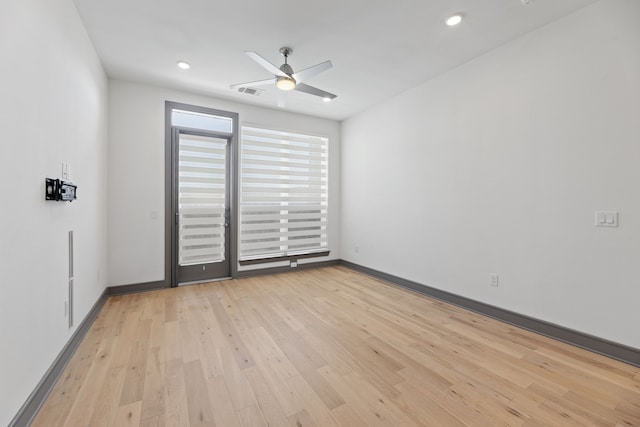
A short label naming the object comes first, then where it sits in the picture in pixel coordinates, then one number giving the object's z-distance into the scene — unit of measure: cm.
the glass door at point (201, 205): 412
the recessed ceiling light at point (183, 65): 324
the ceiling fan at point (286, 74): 257
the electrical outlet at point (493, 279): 296
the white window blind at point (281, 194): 461
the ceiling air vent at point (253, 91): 389
